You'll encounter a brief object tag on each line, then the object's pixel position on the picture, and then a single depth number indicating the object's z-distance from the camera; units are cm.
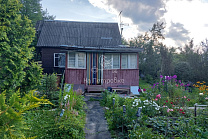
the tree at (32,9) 2643
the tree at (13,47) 639
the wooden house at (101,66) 1055
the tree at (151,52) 1798
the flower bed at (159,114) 338
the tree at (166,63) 1558
